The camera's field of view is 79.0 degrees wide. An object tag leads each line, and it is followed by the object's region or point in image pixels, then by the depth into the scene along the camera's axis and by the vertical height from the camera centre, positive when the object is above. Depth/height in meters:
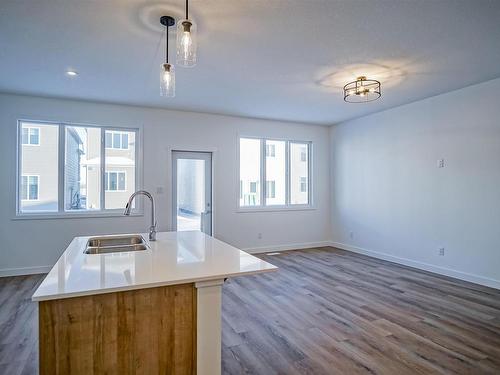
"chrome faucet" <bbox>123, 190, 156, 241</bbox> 2.58 -0.34
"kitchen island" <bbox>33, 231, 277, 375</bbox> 1.42 -0.63
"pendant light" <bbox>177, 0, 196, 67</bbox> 1.85 +0.93
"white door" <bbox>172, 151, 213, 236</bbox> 5.34 +0.01
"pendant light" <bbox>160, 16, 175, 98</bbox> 2.31 +0.88
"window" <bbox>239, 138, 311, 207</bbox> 6.02 +0.40
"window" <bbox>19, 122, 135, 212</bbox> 4.54 +0.38
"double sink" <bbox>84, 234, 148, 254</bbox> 2.53 -0.46
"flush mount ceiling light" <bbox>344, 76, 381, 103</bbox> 3.82 +1.38
